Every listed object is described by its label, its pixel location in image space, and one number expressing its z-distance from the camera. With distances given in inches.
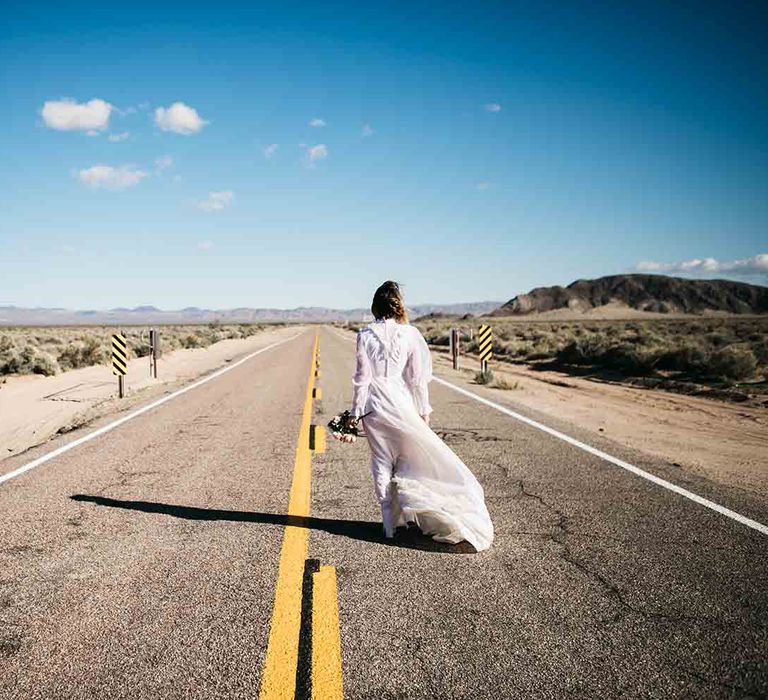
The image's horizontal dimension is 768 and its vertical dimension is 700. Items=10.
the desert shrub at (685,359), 686.5
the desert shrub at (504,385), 592.5
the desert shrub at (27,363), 785.6
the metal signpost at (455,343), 843.3
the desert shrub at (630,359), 741.3
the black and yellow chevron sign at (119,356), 548.4
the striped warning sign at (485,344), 685.3
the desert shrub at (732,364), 619.8
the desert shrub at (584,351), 880.3
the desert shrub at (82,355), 917.8
